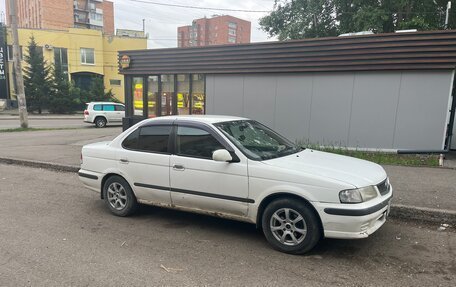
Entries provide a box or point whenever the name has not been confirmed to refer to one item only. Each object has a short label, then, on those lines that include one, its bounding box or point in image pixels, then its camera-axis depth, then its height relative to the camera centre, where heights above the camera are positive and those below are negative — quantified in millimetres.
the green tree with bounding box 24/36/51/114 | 35719 +11
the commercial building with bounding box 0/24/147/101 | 39812 +3528
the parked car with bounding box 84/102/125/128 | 22734 -1892
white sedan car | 3848 -1100
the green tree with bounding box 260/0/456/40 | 19328 +4453
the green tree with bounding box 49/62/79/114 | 36469 -1287
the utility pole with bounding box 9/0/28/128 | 17469 +1009
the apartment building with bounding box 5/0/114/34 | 69688 +14432
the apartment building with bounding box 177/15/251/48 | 66438 +10853
